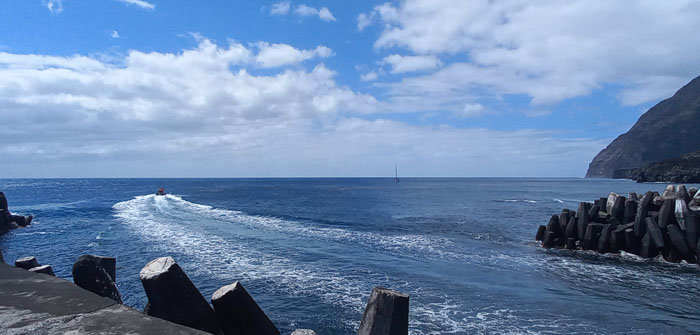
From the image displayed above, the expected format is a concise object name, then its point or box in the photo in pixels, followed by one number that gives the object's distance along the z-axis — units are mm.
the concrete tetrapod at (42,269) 7020
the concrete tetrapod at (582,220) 19406
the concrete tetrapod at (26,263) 7289
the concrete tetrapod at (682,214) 16250
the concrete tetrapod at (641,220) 17922
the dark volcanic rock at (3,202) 26838
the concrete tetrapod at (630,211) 19172
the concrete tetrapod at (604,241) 18156
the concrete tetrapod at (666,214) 17047
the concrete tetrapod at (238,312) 5250
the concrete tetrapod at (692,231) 15969
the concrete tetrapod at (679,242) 16188
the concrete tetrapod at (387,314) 4371
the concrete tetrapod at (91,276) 6480
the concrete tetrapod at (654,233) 16808
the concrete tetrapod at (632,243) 17641
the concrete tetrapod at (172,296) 5105
